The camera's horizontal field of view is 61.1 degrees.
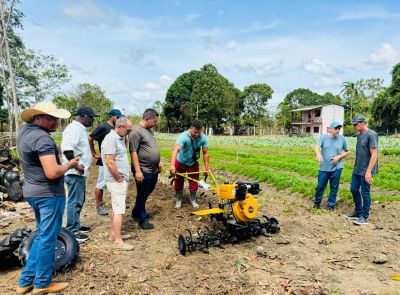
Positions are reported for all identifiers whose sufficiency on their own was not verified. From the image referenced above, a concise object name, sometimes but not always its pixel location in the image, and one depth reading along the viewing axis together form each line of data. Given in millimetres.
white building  56778
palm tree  65387
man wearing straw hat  3520
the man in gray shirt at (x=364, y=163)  6469
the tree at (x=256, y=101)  69438
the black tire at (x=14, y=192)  8672
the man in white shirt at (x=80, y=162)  5293
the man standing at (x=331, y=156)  7383
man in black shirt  6906
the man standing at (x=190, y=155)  6746
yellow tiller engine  5078
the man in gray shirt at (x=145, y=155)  5652
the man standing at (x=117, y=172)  5000
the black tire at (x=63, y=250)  4273
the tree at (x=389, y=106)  47428
